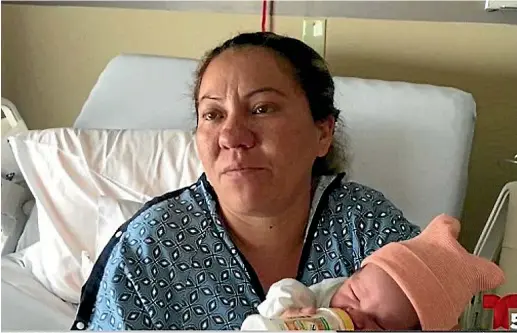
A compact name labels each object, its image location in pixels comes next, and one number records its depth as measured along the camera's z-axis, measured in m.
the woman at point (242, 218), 1.03
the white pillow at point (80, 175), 1.22
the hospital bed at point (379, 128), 1.17
